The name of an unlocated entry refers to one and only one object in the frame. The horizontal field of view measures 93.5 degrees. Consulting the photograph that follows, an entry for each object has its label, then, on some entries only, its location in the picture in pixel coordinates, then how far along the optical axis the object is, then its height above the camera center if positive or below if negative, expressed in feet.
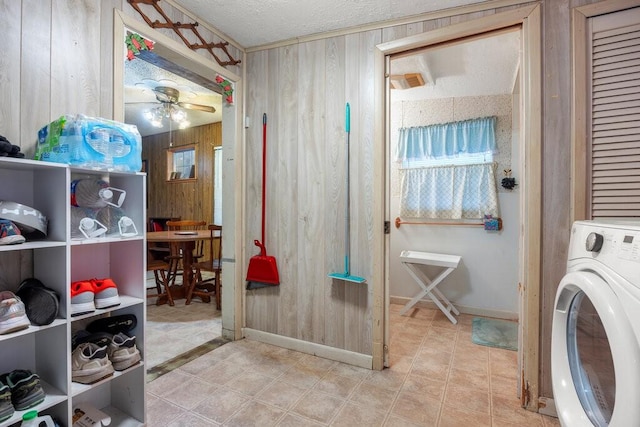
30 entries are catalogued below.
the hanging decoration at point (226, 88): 7.61 +3.14
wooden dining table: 10.77 -1.66
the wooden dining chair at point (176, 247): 11.85 -1.53
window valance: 9.98 +2.49
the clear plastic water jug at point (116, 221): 4.62 -0.18
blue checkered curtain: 10.01 +0.66
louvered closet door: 4.81 +1.59
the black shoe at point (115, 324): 4.67 -1.79
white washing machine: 2.48 -1.24
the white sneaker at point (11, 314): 3.37 -1.21
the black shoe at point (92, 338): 4.39 -1.90
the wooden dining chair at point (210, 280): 10.94 -2.75
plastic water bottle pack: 3.96 +0.91
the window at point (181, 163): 18.66 +3.00
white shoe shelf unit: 3.86 -0.95
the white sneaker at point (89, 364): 4.08 -2.14
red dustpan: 7.66 -1.45
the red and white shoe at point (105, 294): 4.33 -1.23
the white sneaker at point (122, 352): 4.44 -2.14
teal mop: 6.88 -0.73
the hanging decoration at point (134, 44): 5.43 +3.05
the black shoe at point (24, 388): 3.48 -2.12
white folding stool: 9.61 -2.13
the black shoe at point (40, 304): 3.66 -1.17
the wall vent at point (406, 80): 8.93 +4.01
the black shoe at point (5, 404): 3.26 -2.15
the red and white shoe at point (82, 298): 4.05 -1.22
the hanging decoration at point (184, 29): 5.65 +3.81
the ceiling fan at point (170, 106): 11.61 +4.18
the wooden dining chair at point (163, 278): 10.72 -2.65
